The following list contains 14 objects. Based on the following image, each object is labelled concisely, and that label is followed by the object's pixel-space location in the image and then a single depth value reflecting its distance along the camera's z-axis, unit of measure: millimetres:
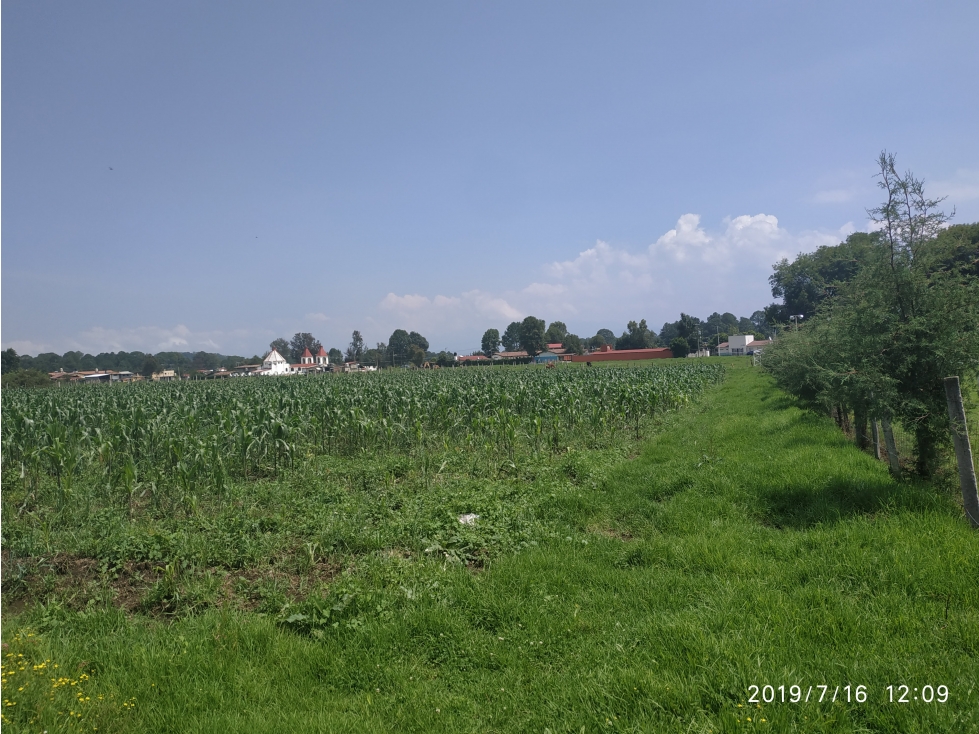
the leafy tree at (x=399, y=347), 150750
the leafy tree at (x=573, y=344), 133750
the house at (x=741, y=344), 106500
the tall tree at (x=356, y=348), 161500
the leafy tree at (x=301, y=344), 171875
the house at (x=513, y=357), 113438
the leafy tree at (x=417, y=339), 158725
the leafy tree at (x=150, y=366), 125344
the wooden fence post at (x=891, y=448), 7398
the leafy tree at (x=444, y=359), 111250
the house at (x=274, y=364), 118156
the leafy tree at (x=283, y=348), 181250
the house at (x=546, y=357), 120875
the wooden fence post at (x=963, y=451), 5852
